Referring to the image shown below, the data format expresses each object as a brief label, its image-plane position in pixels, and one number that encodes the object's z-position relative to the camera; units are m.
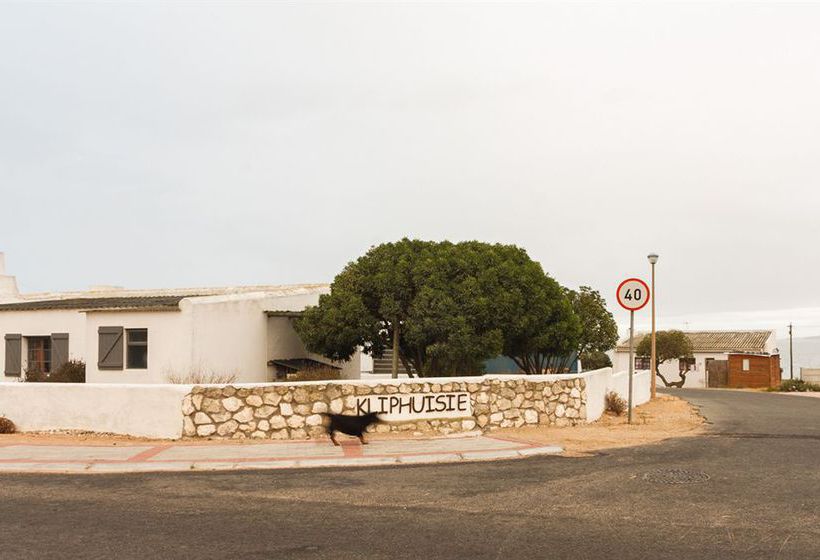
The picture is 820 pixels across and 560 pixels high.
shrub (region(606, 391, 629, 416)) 19.30
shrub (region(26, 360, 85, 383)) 25.12
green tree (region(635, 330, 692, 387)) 60.62
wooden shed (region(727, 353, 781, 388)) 58.38
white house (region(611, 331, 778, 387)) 62.47
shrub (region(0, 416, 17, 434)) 14.16
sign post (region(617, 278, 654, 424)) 15.56
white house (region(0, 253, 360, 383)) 22.30
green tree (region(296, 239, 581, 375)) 22.77
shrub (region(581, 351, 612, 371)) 49.38
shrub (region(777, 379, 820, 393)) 43.62
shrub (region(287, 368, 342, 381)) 23.62
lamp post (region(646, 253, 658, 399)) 26.88
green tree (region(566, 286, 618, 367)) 36.06
